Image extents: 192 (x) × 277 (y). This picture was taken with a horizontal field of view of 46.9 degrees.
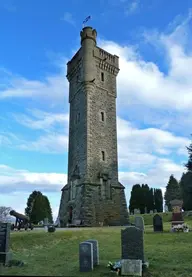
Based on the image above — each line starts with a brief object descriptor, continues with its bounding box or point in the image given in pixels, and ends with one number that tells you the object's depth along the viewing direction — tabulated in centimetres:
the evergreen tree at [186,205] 3736
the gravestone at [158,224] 1499
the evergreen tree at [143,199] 4830
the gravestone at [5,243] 808
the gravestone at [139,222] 1303
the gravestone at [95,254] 750
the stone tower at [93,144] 2213
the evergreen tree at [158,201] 5033
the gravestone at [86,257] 704
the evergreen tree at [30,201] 4202
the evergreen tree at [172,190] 4867
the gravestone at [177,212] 1539
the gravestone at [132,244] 705
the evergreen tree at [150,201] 4894
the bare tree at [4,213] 4362
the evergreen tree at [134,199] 4835
